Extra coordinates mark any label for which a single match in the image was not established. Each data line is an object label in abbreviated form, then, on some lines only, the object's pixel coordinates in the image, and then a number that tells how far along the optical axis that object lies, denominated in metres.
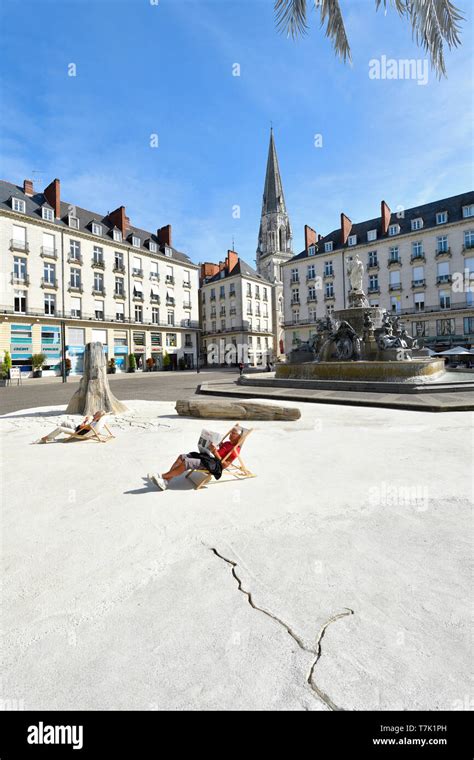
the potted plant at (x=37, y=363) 36.38
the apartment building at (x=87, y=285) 37.00
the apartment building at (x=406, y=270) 40.75
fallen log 9.18
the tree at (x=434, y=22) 5.29
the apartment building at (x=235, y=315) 60.47
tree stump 11.03
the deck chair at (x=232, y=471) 4.75
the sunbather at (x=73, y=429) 7.51
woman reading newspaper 4.72
